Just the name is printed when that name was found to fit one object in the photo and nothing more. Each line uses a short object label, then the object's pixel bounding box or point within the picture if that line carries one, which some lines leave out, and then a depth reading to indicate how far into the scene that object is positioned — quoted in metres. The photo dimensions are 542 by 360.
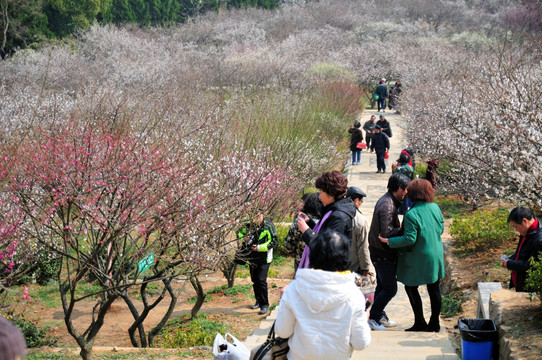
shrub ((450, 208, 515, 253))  20.02
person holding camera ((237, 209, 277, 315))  16.82
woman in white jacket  7.35
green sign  14.11
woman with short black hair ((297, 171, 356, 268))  10.12
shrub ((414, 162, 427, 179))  35.90
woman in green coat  12.46
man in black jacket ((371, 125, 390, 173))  34.75
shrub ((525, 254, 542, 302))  10.78
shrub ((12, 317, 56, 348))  18.36
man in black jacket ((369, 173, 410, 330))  12.95
